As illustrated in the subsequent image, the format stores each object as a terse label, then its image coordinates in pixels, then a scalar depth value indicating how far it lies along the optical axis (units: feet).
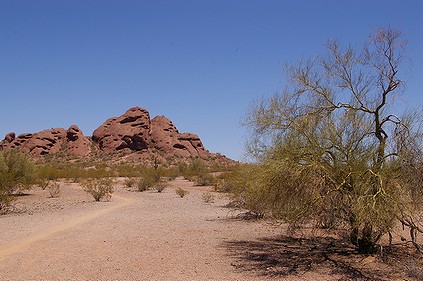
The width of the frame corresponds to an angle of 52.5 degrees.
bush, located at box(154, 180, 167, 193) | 126.31
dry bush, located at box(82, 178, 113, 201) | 97.53
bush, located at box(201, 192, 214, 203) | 96.62
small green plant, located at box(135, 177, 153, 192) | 132.05
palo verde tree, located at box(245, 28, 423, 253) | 34.35
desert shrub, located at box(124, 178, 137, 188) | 145.46
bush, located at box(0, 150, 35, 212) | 100.79
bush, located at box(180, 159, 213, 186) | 154.81
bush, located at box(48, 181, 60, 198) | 106.99
